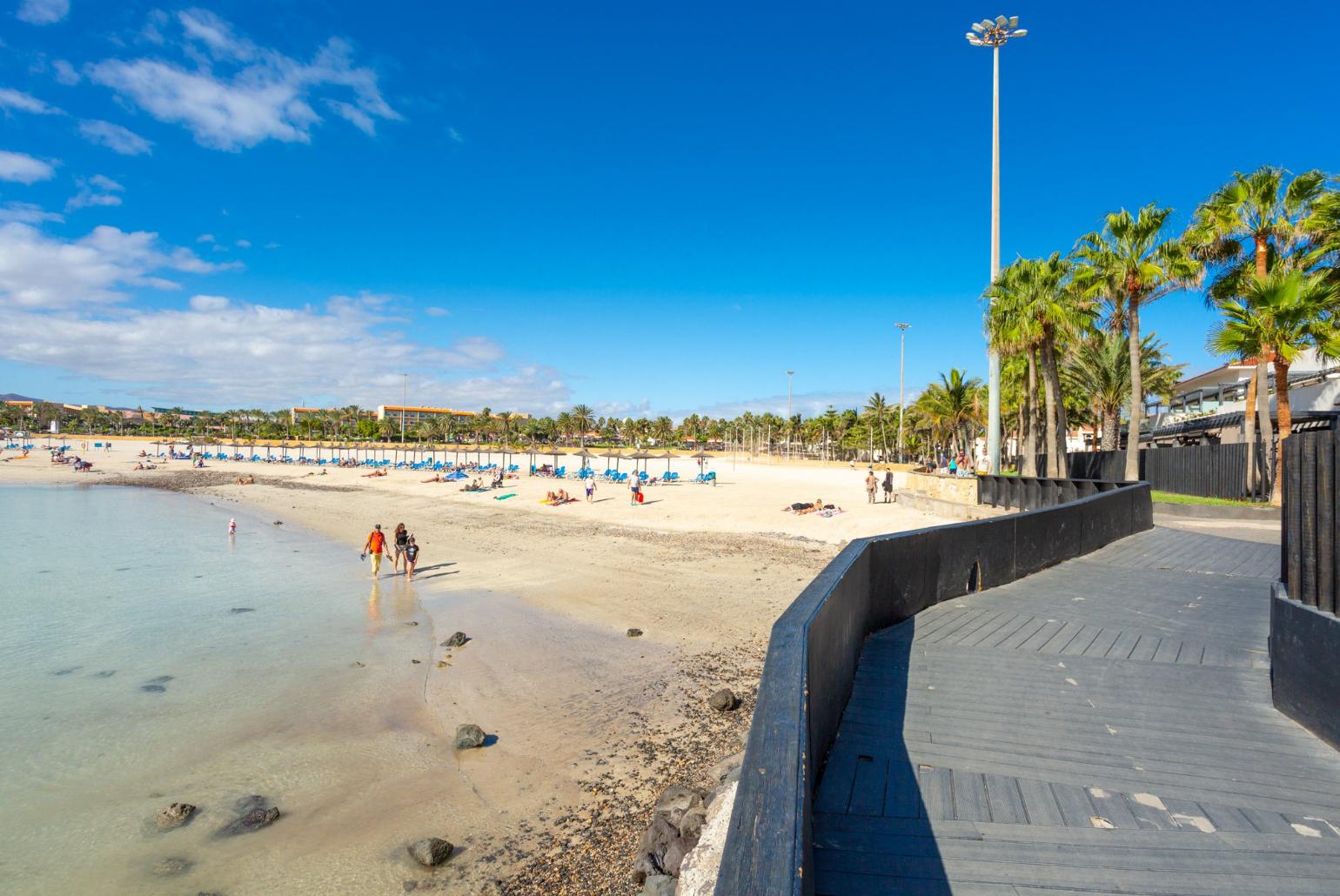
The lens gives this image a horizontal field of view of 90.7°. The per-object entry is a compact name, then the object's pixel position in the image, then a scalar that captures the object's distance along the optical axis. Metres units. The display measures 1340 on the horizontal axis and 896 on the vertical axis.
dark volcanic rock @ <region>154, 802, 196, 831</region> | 6.58
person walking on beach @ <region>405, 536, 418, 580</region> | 17.24
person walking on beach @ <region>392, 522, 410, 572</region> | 17.80
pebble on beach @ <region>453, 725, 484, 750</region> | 7.85
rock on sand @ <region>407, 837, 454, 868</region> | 5.83
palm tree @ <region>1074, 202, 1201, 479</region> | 22.16
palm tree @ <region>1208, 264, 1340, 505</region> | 18.19
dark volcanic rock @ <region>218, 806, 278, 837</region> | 6.45
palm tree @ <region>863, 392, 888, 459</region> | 83.50
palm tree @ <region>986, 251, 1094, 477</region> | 23.05
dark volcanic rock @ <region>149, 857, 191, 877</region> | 5.93
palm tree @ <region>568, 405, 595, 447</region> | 129.75
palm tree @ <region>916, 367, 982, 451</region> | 50.81
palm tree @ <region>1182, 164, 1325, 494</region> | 20.19
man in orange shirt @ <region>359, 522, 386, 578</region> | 17.59
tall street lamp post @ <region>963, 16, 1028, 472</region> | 19.67
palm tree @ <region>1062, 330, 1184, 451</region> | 36.31
